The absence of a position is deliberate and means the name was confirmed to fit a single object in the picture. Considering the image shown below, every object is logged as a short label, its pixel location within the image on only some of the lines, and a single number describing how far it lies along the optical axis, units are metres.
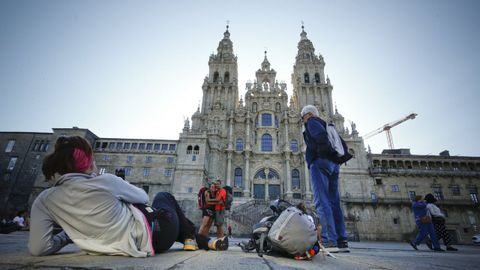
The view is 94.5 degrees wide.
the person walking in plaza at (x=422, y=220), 6.53
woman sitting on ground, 2.20
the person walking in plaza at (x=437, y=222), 6.79
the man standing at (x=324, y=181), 3.96
